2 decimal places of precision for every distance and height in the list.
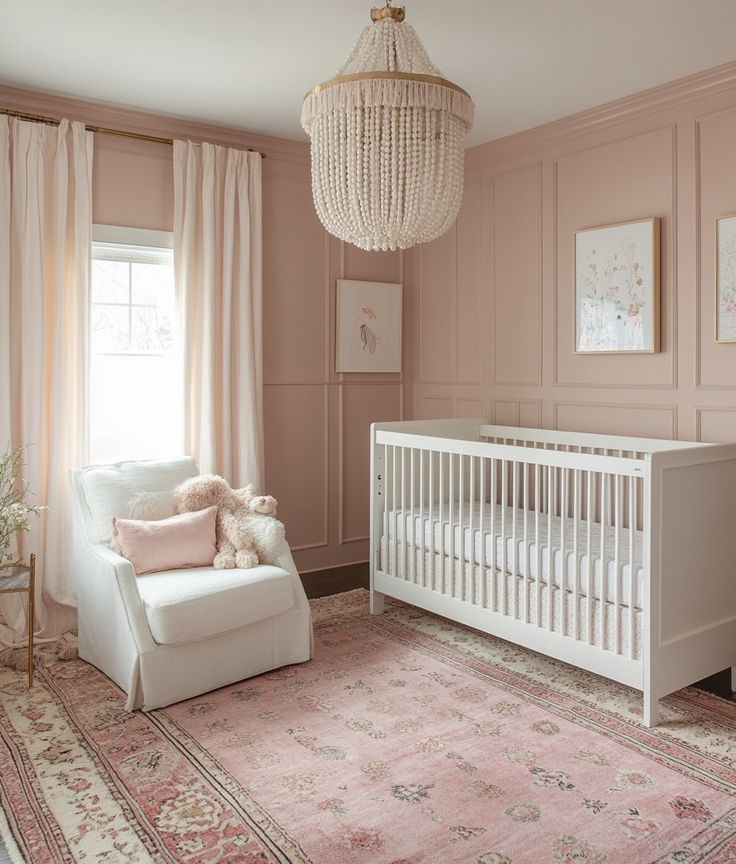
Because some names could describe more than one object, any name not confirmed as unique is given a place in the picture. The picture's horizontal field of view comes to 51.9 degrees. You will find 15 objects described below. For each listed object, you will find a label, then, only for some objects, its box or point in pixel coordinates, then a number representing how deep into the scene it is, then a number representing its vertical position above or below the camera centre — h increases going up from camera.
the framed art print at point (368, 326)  4.49 +0.45
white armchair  2.68 -0.80
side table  2.84 -0.69
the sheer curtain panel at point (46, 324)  3.36 +0.35
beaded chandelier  2.30 +0.81
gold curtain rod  3.36 +1.28
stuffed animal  3.09 -0.51
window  3.73 +0.26
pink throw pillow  2.98 -0.57
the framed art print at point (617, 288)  3.44 +0.53
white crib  2.58 -0.62
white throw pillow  3.20 -0.45
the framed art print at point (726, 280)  3.15 +0.50
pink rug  1.93 -1.11
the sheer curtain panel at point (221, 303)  3.83 +0.51
